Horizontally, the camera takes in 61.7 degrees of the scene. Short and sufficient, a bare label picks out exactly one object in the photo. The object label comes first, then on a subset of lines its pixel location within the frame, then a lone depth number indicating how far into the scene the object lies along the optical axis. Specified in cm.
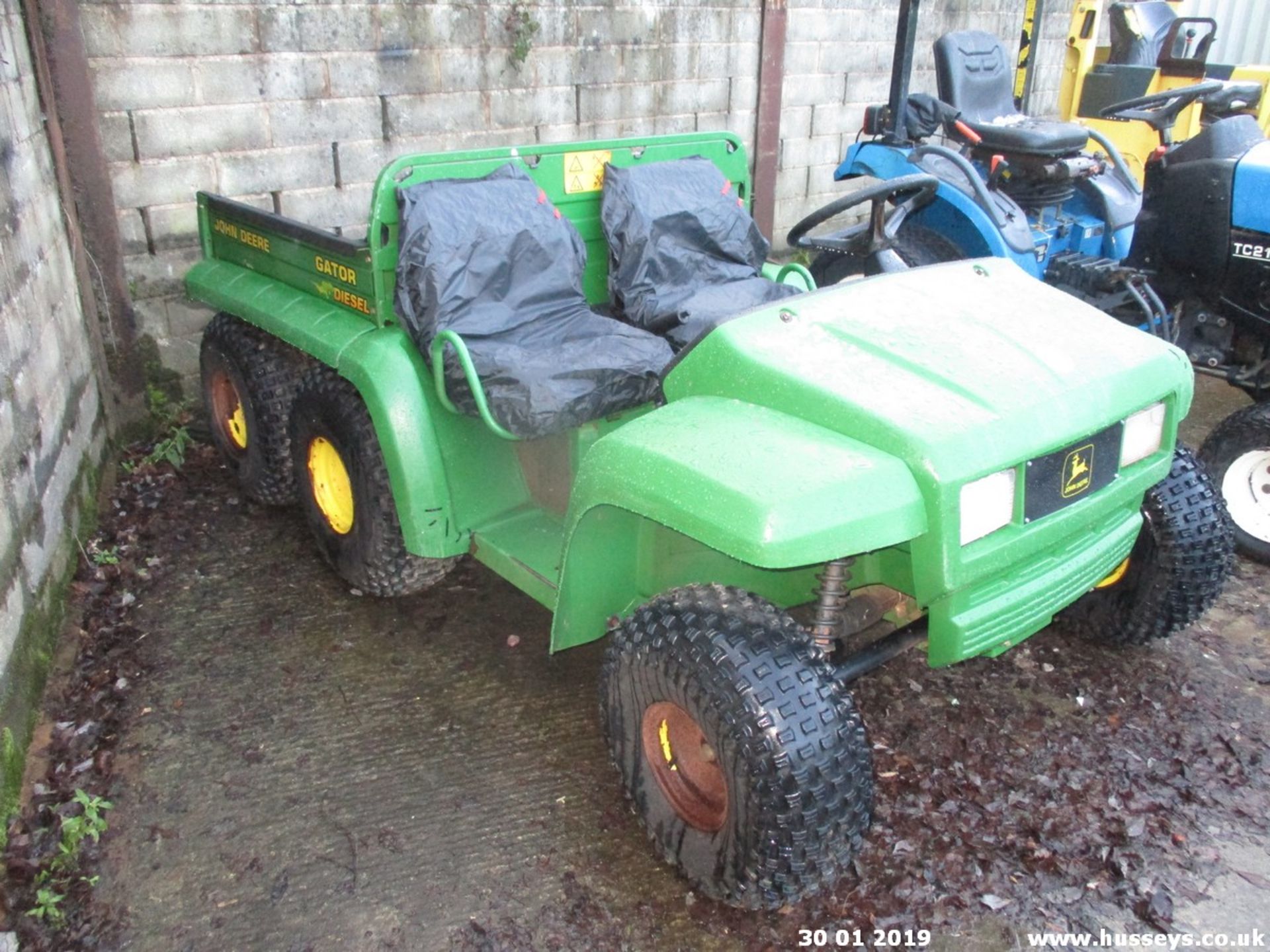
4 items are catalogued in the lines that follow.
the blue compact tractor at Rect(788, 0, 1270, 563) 357
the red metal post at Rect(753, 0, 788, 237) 612
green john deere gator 198
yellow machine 714
